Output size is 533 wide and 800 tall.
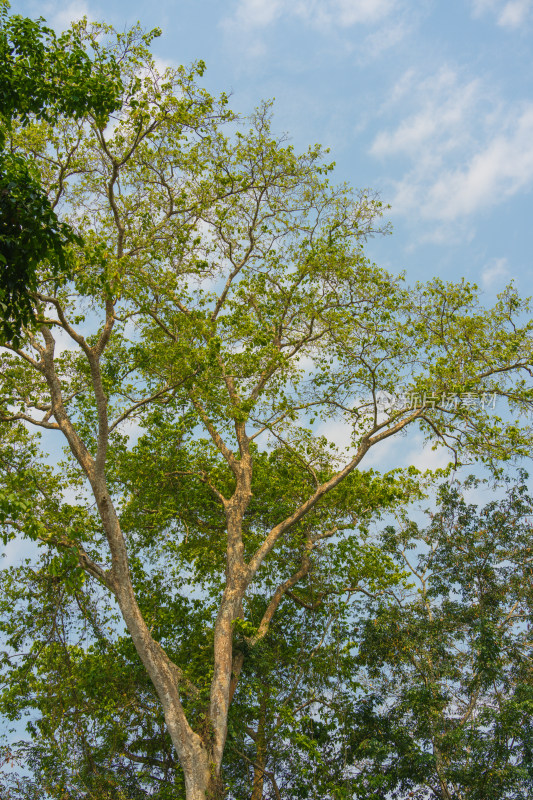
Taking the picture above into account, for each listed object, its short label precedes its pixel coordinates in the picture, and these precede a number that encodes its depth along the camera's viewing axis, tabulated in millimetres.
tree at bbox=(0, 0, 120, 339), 6273
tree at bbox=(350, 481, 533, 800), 11773
